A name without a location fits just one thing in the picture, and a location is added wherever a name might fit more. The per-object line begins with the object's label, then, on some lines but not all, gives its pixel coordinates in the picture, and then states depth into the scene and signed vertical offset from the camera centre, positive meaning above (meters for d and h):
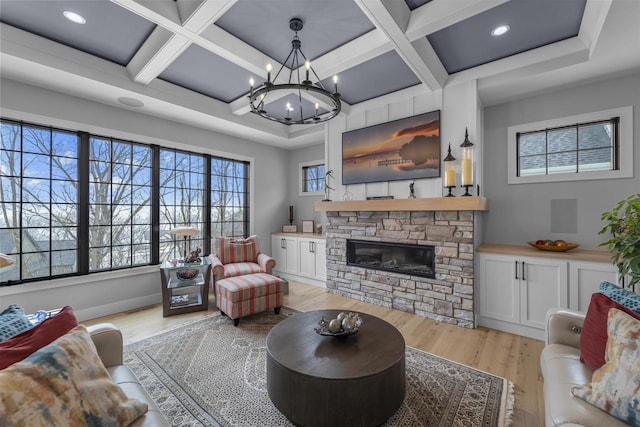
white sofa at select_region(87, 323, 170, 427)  1.24 -0.82
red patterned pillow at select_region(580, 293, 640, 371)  1.35 -0.64
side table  3.35 -1.03
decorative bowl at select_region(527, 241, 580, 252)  2.78 -0.40
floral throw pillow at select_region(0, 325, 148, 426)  0.80 -0.58
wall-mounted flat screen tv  3.42 +0.86
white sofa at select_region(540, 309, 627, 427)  1.09 -0.85
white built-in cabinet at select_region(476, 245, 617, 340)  2.54 -0.77
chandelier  1.94 +1.56
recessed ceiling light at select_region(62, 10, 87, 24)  2.22 +1.69
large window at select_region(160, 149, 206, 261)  4.06 +0.25
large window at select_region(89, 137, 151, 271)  3.42 +0.15
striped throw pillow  3.92 -0.54
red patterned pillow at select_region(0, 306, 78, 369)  0.98 -0.50
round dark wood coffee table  1.49 -0.97
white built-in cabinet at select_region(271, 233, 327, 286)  4.63 -0.82
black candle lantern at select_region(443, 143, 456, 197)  3.12 +0.46
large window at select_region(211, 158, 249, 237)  4.69 +0.29
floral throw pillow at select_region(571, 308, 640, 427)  1.05 -0.71
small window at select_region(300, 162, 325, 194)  5.39 +0.73
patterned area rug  1.71 -1.31
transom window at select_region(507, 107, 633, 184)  2.78 +0.71
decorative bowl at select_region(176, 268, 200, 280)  3.51 -0.79
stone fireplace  3.08 -0.69
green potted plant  1.79 -0.25
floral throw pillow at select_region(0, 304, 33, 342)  1.13 -0.48
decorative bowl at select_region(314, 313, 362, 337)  1.92 -0.85
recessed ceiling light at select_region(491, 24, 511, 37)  2.39 +1.65
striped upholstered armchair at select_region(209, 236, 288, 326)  3.08 -0.84
